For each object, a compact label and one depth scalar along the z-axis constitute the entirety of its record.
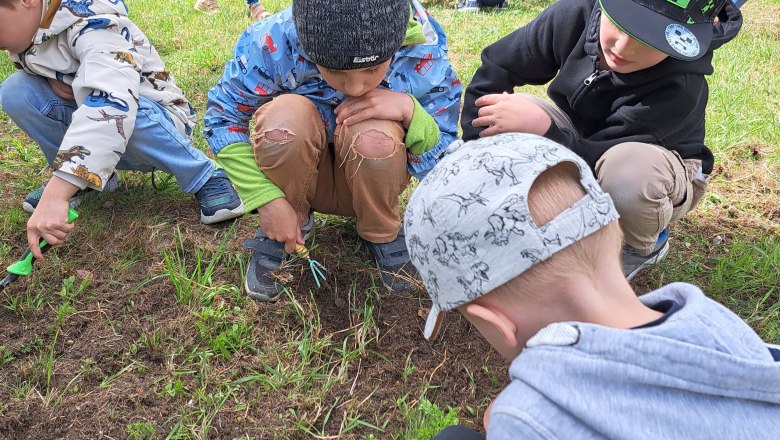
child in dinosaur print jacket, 1.95
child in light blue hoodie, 0.88
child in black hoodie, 1.70
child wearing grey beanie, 1.83
